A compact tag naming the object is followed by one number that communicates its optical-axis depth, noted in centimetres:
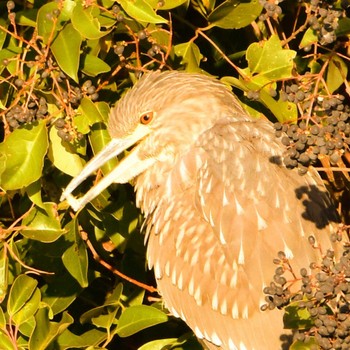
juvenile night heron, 783
